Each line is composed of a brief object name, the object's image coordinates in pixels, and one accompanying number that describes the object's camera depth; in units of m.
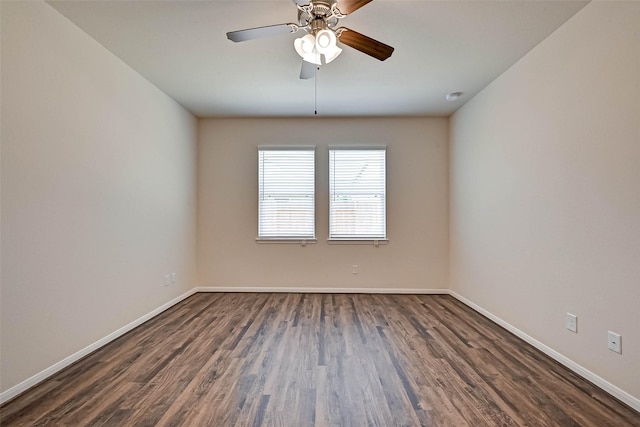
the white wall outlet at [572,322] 2.31
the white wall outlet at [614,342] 1.98
